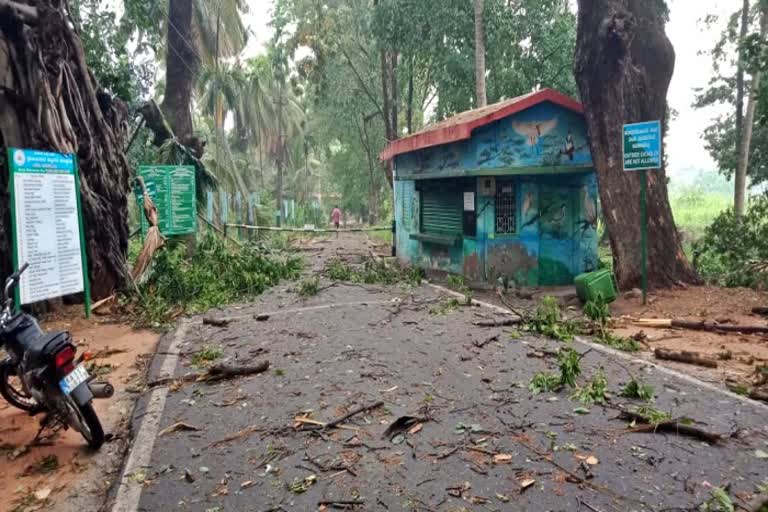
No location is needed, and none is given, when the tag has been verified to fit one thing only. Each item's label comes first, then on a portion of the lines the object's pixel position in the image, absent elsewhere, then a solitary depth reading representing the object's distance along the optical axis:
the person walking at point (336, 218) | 32.56
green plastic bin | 8.59
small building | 10.52
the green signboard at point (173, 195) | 12.17
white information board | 6.46
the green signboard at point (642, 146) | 8.06
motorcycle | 3.79
